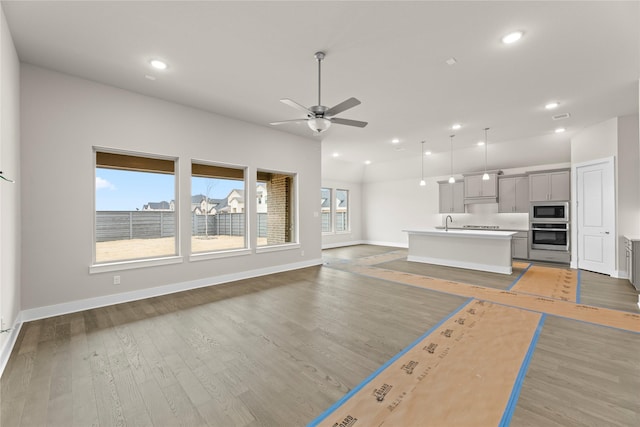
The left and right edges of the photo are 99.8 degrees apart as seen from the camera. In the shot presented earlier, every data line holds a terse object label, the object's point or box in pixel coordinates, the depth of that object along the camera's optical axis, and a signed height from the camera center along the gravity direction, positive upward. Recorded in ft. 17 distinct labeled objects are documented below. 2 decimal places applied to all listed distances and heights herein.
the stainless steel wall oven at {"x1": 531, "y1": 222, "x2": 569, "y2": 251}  23.03 -2.02
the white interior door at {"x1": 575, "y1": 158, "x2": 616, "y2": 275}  18.40 -0.25
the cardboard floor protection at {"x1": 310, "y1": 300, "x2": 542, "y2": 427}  5.78 -4.37
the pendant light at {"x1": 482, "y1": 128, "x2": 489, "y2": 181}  21.43 +6.24
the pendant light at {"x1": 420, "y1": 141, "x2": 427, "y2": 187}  24.97 +6.42
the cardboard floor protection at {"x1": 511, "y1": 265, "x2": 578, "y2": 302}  14.56 -4.34
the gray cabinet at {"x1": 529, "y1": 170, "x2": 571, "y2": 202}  22.84 +2.33
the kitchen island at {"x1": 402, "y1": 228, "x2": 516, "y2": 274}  19.27 -2.83
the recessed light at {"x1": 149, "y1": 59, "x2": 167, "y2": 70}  11.22 +6.39
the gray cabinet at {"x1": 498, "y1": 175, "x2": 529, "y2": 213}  25.27 +1.84
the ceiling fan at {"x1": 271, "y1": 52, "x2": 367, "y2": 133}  10.56 +4.00
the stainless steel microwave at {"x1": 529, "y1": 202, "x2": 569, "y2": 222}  23.00 +0.08
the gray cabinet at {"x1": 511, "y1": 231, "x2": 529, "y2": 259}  24.91 -3.03
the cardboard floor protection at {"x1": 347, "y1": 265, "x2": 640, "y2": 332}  10.89 -4.33
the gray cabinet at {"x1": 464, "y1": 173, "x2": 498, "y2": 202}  26.73 +2.72
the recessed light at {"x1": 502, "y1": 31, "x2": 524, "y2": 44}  9.52 +6.35
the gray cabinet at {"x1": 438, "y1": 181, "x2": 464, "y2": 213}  29.27 +1.82
